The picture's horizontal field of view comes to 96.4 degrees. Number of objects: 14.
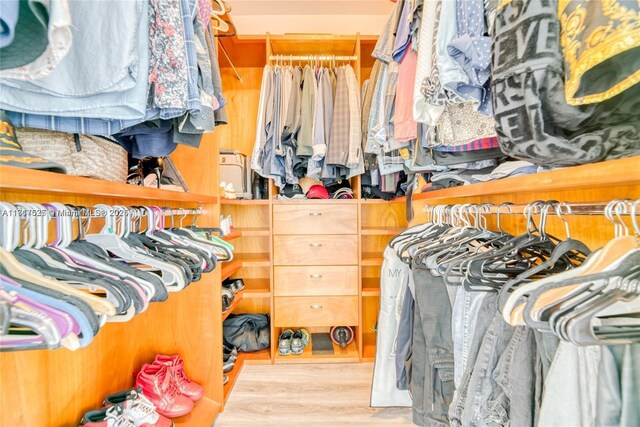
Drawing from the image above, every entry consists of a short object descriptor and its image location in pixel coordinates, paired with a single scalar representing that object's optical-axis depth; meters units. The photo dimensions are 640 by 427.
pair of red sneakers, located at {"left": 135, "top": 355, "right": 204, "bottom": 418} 1.21
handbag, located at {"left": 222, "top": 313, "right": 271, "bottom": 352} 1.96
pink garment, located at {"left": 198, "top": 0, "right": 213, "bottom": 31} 0.93
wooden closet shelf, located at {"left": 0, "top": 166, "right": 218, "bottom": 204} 0.46
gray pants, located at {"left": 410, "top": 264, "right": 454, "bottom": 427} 0.88
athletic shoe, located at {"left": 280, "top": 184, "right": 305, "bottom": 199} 1.98
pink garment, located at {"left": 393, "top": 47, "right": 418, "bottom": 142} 1.12
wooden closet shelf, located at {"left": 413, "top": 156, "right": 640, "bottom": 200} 0.39
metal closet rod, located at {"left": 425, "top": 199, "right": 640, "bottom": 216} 0.47
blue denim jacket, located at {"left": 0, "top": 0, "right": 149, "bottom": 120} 0.62
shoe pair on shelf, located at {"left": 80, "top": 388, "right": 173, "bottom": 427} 0.97
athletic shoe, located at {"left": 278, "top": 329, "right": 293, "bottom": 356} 1.95
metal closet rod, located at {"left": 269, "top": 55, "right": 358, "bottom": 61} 1.93
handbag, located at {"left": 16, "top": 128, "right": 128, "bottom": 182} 0.72
